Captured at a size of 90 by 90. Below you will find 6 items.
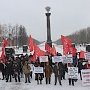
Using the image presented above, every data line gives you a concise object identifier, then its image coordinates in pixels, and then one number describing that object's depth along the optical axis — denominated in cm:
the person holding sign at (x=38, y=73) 1114
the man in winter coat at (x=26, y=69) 1137
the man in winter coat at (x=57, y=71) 1077
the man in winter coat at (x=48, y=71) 1110
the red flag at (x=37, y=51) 1230
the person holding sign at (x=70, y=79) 1066
